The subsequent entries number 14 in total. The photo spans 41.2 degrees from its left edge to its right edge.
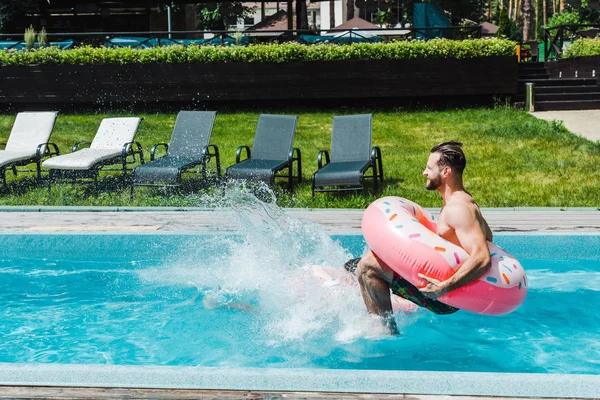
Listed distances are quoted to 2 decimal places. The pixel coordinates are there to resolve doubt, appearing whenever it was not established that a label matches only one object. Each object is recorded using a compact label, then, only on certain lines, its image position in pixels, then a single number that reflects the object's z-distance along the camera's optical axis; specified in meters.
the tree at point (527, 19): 33.50
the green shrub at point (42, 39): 17.98
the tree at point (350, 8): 33.59
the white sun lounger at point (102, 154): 10.09
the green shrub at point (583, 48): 18.55
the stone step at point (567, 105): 17.36
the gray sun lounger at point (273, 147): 10.15
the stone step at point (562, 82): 18.39
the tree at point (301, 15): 21.77
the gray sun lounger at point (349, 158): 9.47
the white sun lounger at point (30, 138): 10.73
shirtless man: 4.66
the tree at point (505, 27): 29.49
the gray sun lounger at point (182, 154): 9.68
